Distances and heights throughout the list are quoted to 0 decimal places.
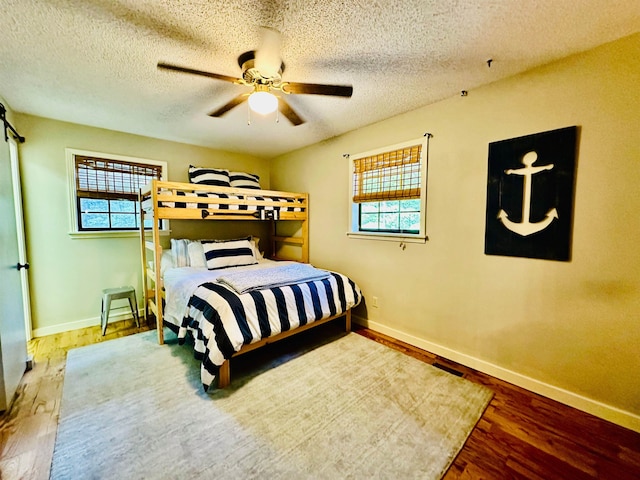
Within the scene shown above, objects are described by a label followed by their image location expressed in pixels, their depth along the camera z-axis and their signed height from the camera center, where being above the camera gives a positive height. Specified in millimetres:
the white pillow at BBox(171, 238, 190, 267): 3303 -355
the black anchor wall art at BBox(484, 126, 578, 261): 1820 +212
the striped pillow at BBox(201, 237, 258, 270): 3324 -371
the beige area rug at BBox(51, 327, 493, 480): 1387 -1241
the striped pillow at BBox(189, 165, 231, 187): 3574 +651
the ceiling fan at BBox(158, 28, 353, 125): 1578 +961
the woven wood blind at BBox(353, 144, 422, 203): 2684 +529
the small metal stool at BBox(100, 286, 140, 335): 2953 -830
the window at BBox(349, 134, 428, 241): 2656 +346
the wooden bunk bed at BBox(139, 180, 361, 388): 2670 +146
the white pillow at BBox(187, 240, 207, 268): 3350 -397
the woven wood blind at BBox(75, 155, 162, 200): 3115 +590
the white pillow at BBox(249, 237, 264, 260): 3816 -362
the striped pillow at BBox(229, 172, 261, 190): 3871 +648
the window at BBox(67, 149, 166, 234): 3082 +443
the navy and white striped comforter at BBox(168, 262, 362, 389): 1965 -754
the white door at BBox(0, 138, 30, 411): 1771 -563
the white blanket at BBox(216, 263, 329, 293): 2326 -507
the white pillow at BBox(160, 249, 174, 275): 3230 -435
